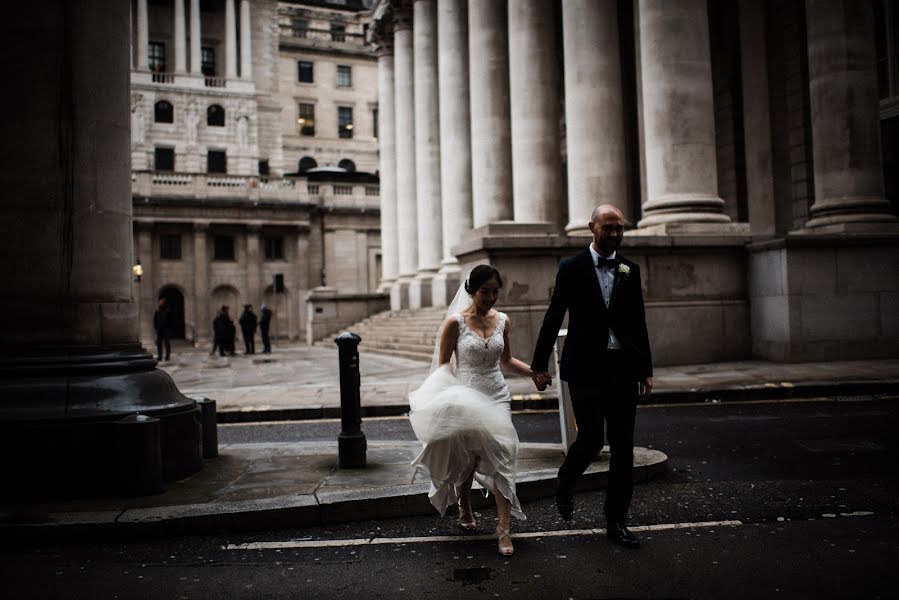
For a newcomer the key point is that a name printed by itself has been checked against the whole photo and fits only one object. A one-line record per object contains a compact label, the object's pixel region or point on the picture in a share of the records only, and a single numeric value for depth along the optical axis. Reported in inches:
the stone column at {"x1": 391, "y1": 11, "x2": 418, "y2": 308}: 1300.4
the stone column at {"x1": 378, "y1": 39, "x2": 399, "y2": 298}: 1411.2
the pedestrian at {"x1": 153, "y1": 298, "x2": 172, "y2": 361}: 1010.1
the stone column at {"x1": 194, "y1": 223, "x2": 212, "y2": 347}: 1786.4
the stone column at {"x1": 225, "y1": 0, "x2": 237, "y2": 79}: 2174.0
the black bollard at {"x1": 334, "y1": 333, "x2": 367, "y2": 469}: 268.7
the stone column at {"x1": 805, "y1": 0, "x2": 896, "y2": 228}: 598.9
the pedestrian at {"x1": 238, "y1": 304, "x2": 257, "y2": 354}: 1197.1
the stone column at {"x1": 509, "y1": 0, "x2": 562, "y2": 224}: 801.6
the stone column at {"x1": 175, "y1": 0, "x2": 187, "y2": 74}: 2105.1
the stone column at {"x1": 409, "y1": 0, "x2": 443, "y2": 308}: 1193.4
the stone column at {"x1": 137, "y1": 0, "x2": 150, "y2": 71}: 2054.6
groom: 187.8
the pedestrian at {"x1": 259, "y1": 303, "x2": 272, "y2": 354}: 1196.5
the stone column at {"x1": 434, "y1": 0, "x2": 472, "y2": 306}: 1039.0
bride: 190.1
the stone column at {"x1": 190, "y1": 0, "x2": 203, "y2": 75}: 2135.8
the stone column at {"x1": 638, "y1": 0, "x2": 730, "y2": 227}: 604.4
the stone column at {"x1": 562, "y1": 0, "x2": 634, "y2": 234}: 684.1
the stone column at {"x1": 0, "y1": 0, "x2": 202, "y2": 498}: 245.6
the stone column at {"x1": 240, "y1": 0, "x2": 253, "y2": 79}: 2197.1
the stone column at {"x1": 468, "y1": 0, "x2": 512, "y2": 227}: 907.4
